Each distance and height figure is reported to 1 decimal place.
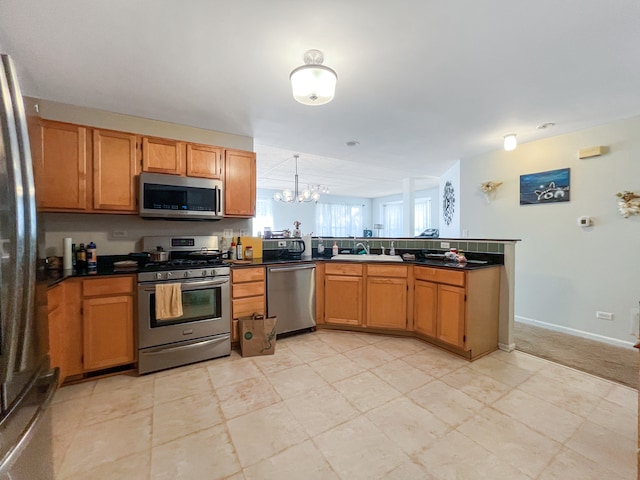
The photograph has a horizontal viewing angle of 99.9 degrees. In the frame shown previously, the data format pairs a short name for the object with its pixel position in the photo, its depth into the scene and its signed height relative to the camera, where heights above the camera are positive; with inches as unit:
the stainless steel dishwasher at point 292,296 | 117.8 -26.8
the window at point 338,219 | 378.9 +25.5
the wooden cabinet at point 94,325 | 82.7 -28.2
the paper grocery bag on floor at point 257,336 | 105.2 -39.3
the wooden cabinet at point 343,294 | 127.8 -27.3
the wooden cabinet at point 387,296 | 122.3 -27.5
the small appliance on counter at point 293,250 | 137.1 -7.0
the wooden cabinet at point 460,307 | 101.4 -28.4
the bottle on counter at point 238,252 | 127.2 -7.2
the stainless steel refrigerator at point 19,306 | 20.8 -6.0
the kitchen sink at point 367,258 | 129.3 -10.6
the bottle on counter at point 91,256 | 97.0 -7.0
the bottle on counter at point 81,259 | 99.2 -8.2
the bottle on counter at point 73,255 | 99.1 -6.8
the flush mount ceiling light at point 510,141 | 127.2 +45.3
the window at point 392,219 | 376.5 +25.8
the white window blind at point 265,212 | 333.6 +30.7
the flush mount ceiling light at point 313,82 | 66.4 +38.9
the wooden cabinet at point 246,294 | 109.3 -23.6
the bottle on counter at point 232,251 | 127.6 -6.8
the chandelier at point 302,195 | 237.2 +38.3
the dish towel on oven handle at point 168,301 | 91.5 -22.1
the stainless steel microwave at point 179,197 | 103.7 +16.1
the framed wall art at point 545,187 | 129.9 +25.2
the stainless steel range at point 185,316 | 91.5 -29.2
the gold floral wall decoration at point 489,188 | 155.1 +28.3
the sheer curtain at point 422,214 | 331.6 +28.2
